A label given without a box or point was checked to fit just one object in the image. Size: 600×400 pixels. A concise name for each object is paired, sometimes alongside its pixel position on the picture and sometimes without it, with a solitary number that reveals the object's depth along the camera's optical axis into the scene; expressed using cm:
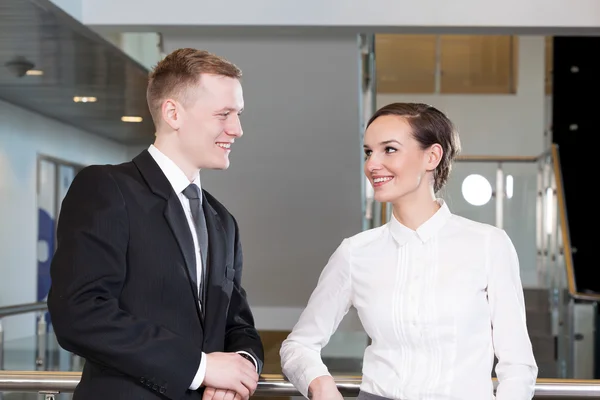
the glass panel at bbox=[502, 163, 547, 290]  843
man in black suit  173
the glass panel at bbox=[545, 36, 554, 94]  1238
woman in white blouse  190
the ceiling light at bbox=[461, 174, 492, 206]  825
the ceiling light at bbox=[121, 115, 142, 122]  1212
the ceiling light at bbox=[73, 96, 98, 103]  1020
